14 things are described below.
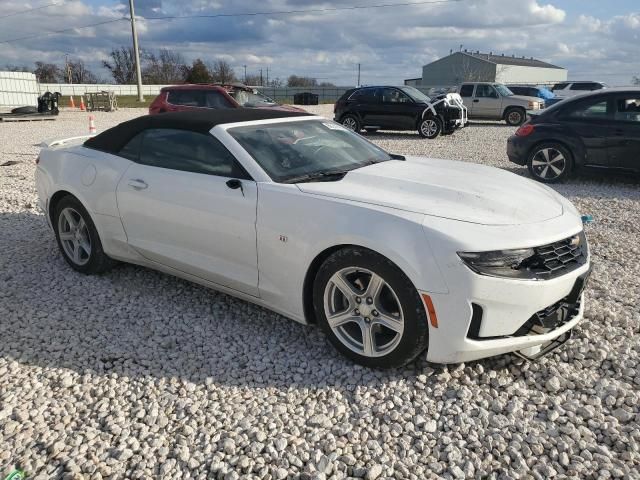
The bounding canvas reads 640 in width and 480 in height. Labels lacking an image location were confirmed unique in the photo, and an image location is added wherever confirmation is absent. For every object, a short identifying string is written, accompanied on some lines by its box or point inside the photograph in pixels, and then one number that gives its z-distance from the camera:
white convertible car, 2.69
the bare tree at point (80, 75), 76.53
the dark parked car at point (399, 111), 15.67
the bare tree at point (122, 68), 75.12
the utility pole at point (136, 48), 37.31
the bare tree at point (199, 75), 58.63
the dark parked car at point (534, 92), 21.66
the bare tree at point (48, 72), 71.41
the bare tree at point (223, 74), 68.94
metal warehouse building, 60.48
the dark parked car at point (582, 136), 7.73
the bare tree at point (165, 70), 73.81
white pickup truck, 20.36
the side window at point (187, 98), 14.02
